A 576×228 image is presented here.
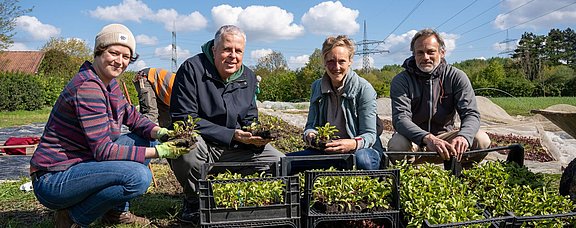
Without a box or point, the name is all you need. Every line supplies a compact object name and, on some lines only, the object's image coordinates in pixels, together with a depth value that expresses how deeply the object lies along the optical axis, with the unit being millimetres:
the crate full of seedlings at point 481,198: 2012
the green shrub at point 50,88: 18591
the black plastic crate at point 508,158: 2756
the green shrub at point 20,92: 16891
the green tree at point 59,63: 27466
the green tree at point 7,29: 20016
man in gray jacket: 3215
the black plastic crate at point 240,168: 2424
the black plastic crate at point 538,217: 1959
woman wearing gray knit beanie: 2348
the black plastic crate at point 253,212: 2125
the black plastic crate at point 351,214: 2188
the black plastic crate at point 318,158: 2461
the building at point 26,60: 29127
